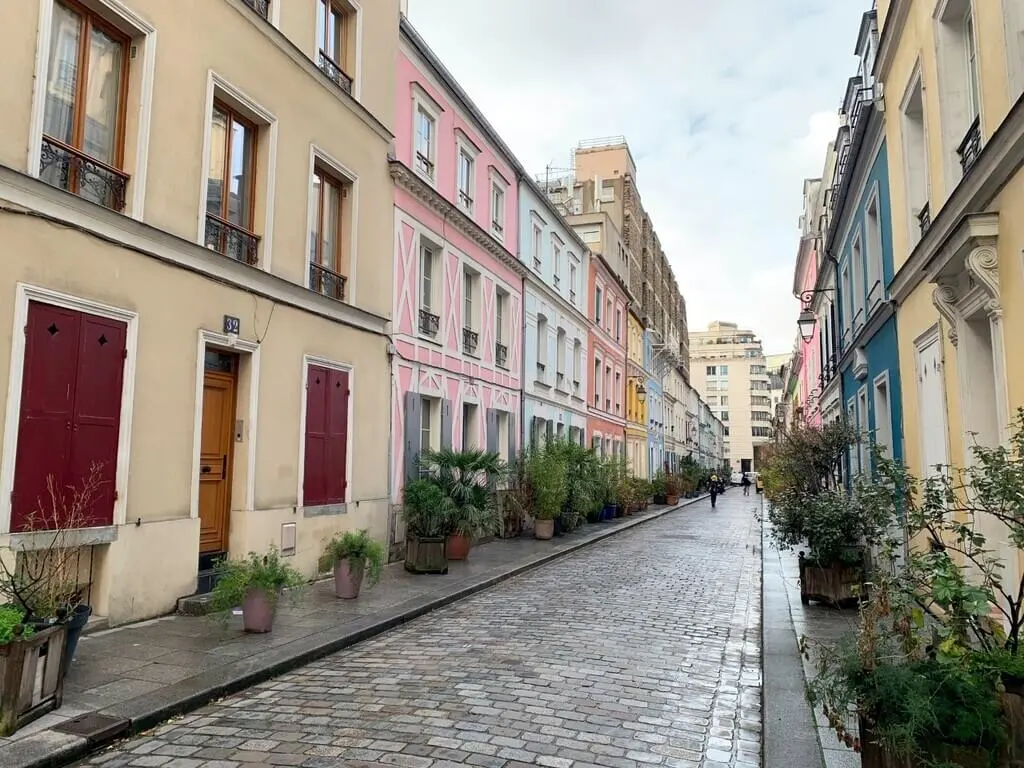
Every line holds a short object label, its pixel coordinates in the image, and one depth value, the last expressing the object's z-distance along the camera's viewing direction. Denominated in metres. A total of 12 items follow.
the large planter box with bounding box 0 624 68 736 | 4.62
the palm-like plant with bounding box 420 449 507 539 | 12.57
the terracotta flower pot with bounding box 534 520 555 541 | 17.41
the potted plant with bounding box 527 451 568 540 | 17.34
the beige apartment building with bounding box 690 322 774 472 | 106.69
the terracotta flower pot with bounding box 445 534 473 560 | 13.20
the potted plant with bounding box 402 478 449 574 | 11.59
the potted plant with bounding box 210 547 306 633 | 7.15
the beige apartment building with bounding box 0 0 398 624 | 6.86
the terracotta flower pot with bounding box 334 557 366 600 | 9.25
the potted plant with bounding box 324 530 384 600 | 9.26
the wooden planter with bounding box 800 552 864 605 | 8.84
